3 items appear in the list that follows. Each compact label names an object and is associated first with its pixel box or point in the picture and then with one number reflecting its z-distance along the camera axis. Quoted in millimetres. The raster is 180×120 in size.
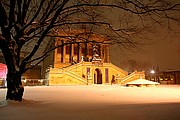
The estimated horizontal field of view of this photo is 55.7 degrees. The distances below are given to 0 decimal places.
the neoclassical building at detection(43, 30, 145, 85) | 34188
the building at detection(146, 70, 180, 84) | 44234
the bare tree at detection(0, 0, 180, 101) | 6977
